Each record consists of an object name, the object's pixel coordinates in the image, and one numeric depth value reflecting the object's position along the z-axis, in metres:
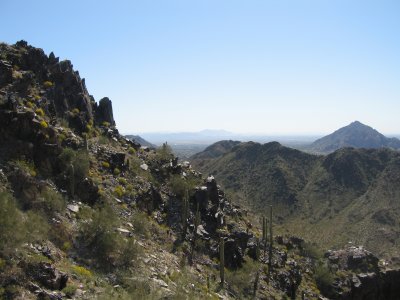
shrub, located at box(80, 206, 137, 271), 22.47
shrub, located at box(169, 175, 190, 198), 38.47
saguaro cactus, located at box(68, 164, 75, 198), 27.03
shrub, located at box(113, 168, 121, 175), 34.62
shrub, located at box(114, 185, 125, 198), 32.09
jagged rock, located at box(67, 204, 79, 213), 25.53
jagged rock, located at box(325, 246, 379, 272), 51.87
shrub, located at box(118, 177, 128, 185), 34.03
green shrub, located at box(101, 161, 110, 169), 34.75
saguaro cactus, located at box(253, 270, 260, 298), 32.44
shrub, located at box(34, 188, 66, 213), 23.03
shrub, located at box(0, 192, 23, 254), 16.80
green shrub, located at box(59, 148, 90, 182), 28.30
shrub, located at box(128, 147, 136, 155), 42.03
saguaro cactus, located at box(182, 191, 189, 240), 33.40
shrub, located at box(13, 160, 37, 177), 24.50
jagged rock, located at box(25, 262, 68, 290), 16.70
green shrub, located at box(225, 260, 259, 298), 31.52
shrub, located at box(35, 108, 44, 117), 32.60
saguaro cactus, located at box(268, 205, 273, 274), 38.53
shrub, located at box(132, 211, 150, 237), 28.80
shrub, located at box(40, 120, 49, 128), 28.14
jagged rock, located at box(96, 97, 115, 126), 45.56
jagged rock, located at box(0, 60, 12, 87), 33.16
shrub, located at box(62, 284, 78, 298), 16.83
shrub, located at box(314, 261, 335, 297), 42.97
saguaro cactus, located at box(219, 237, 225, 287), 30.26
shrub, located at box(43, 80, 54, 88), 37.93
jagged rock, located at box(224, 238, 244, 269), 35.09
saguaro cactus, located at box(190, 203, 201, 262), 33.37
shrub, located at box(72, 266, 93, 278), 19.28
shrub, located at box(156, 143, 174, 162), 43.38
